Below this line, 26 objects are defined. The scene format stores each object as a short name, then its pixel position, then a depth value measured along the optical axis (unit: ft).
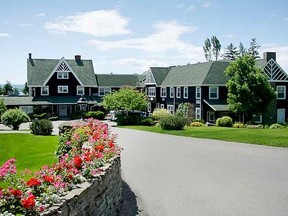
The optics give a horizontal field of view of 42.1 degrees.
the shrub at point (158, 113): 152.20
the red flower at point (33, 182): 19.12
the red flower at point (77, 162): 25.75
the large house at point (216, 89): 156.15
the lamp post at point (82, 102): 98.06
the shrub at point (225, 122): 136.98
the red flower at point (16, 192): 17.21
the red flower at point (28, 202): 16.25
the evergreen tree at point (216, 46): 333.83
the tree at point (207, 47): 334.26
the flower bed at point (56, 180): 16.92
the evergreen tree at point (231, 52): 336.08
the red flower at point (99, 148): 33.70
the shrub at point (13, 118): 127.24
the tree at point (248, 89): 137.69
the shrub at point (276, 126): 127.37
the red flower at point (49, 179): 20.34
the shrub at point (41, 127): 102.58
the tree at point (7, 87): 304.22
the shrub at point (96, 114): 178.56
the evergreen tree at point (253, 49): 303.50
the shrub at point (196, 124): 136.25
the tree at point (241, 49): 319.39
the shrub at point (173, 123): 112.27
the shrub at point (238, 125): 132.26
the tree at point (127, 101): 155.74
